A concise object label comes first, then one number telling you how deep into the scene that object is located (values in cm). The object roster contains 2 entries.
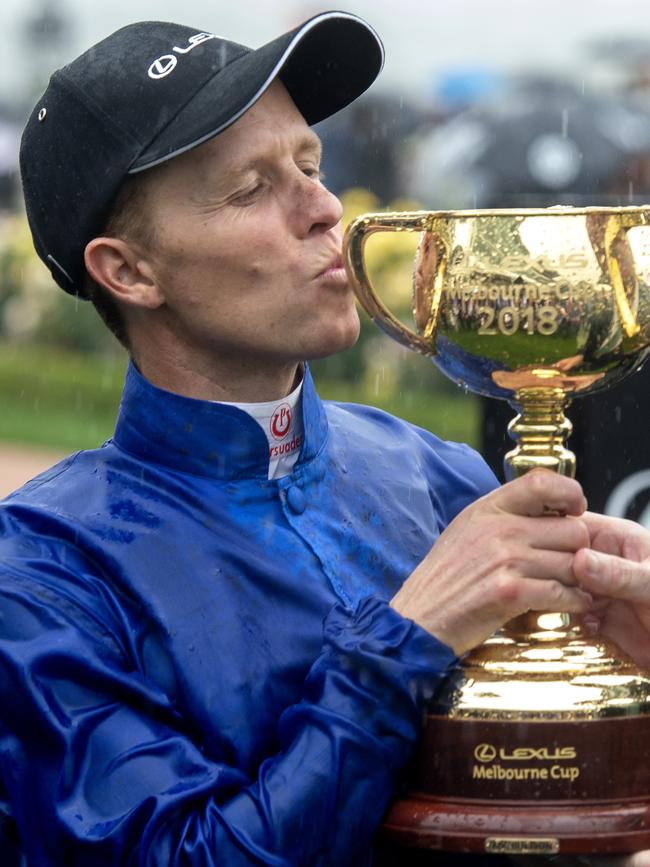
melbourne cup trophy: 432
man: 432
